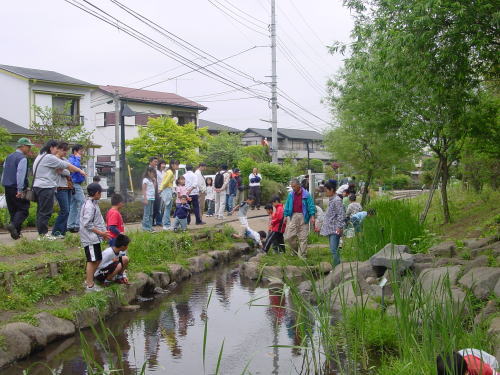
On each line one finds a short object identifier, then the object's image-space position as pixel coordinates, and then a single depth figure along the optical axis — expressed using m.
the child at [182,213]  12.73
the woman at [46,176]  9.01
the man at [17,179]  9.16
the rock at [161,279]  9.44
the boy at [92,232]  7.57
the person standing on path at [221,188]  16.66
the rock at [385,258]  7.79
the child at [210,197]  18.20
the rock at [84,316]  6.85
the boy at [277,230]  11.67
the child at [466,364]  3.41
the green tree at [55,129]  20.27
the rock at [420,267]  7.91
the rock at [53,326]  6.34
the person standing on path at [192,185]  13.66
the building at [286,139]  54.62
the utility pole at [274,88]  27.48
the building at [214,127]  48.33
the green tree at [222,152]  34.25
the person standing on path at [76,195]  9.90
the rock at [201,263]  11.20
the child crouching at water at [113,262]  7.84
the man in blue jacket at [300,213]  10.99
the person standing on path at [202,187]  15.89
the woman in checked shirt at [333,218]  9.29
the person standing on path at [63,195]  9.32
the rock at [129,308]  7.92
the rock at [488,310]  5.52
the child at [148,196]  12.19
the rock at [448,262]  8.04
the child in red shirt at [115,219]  8.26
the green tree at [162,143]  32.34
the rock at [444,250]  8.98
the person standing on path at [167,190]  12.45
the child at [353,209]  13.30
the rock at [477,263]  7.37
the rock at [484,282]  6.31
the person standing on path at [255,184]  19.44
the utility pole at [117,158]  20.89
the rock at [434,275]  6.89
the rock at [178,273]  10.05
